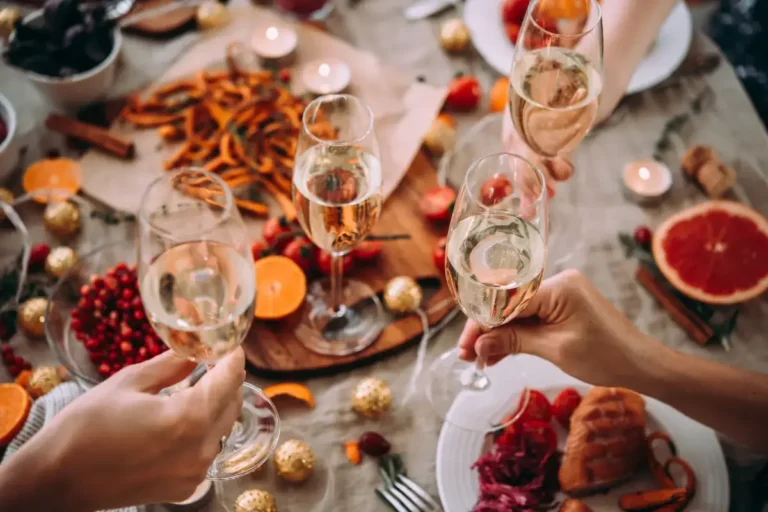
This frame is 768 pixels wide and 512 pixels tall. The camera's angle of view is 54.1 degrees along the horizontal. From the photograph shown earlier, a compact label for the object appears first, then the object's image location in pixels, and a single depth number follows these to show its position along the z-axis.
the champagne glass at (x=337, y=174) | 1.04
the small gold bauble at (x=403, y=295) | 1.28
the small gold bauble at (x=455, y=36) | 1.68
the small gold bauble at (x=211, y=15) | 1.69
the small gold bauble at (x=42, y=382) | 1.16
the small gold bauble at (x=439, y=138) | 1.51
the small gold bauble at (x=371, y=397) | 1.16
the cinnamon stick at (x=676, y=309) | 1.29
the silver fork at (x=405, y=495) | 1.08
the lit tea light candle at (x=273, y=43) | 1.66
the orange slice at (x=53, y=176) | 1.44
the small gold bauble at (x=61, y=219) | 1.36
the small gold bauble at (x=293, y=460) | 1.08
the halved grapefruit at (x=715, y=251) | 1.31
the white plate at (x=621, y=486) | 1.04
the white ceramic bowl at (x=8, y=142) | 1.40
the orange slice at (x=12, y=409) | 1.09
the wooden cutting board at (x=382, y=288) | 1.23
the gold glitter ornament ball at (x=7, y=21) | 1.58
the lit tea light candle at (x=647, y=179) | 1.47
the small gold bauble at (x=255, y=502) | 1.05
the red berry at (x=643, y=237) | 1.40
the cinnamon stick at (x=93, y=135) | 1.49
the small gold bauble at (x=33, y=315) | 1.23
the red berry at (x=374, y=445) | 1.13
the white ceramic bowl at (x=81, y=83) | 1.46
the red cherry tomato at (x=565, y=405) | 1.12
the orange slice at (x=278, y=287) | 1.27
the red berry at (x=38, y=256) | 1.34
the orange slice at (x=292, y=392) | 1.19
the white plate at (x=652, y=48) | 1.60
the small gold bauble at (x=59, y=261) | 1.31
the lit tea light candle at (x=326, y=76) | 1.61
